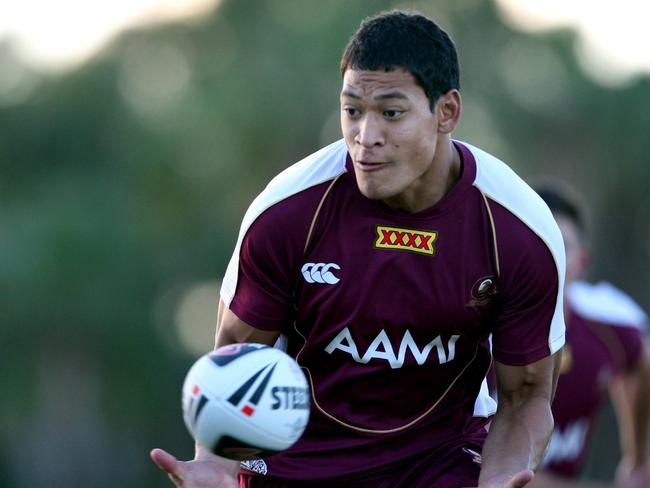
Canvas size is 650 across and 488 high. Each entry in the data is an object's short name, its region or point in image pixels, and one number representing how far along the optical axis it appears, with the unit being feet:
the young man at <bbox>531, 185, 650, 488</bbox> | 78.64
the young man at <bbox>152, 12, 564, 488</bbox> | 44.24
